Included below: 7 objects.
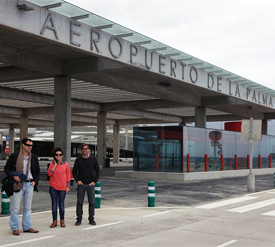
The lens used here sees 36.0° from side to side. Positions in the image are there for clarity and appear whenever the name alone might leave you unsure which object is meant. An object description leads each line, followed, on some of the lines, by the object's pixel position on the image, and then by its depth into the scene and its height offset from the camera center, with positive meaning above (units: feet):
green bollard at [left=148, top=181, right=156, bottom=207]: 41.84 -4.68
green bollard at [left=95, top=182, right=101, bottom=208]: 40.57 -4.71
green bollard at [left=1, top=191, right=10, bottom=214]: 36.60 -5.07
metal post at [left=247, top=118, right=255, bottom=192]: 60.65 -4.90
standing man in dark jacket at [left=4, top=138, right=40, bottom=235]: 28.09 -2.28
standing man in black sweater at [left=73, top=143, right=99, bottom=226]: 31.96 -2.35
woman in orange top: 30.50 -2.61
